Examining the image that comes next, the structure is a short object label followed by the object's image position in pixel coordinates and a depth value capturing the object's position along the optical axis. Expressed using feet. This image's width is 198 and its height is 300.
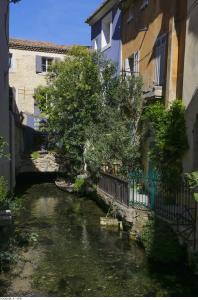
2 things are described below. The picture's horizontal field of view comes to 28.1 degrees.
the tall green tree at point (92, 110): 56.38
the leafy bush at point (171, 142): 43.09
